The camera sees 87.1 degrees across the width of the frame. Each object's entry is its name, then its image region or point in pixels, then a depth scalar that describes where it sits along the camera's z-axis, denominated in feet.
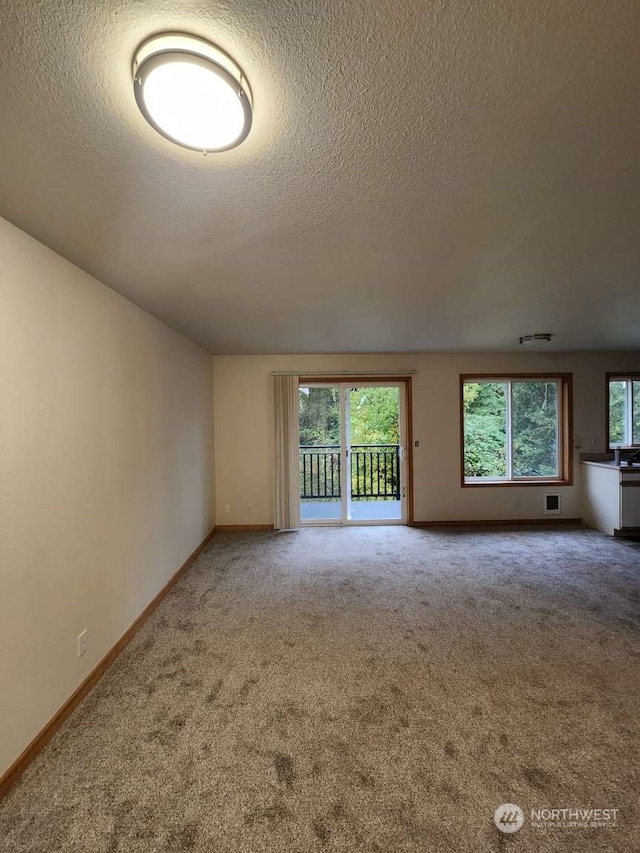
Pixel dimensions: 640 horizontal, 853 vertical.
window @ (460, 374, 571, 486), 14.89
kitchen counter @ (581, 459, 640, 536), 12.76
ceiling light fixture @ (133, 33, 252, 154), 2.35
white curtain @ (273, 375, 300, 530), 14.02
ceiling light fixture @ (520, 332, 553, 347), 11.07
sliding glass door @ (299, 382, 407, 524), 14.73
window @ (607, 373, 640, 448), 14.96
